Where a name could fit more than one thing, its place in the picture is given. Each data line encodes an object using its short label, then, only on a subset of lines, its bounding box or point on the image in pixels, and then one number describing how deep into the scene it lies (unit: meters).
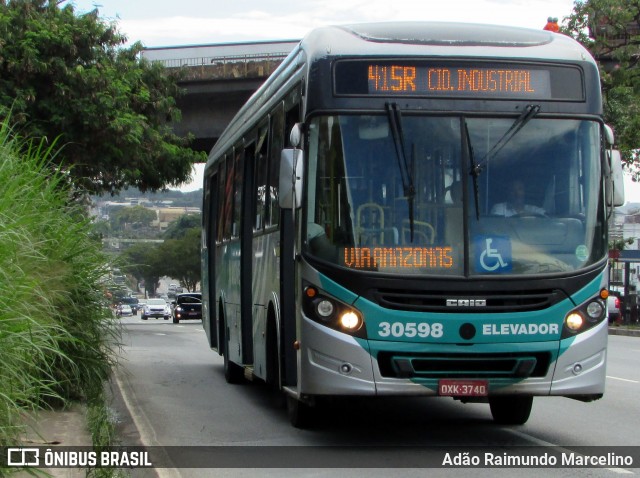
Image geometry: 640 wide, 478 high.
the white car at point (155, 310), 69.00
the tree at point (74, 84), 25.22
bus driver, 9.30
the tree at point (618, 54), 35.38
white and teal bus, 9.09
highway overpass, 37.66
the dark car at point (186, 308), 51.91
